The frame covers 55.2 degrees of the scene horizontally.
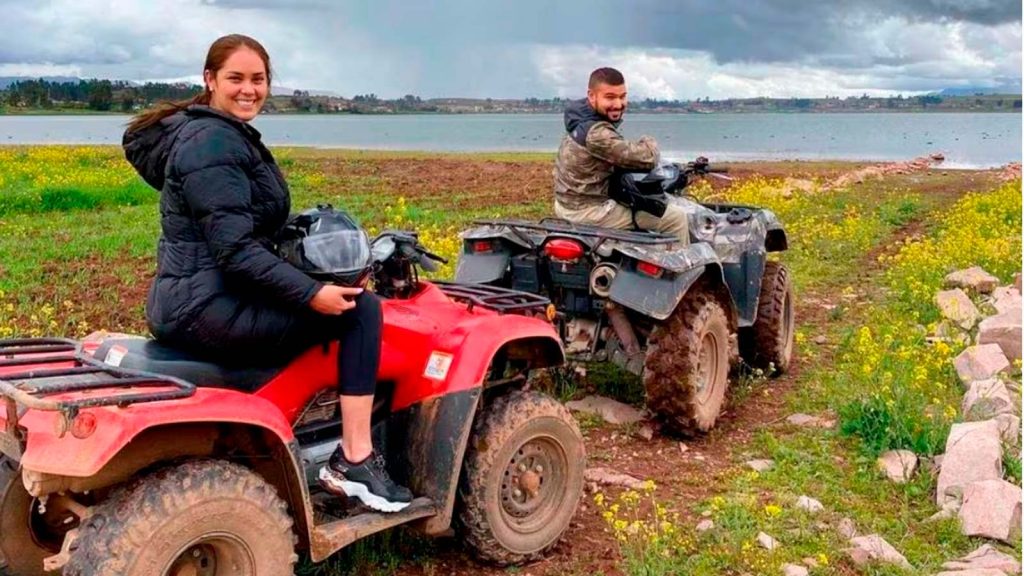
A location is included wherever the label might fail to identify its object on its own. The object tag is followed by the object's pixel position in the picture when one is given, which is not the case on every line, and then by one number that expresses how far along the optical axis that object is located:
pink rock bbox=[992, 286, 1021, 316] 8.67
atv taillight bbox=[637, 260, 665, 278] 5.83
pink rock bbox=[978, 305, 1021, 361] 7.30
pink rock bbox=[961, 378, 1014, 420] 5.98
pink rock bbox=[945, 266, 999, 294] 10.08
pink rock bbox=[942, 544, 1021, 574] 4.15
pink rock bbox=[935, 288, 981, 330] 8.47
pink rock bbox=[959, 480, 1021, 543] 4.58
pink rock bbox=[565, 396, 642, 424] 6.64
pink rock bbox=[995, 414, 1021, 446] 5.52
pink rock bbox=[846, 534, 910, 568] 4.36
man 6.12
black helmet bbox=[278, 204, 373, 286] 3.49
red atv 3.03
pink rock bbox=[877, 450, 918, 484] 5.36
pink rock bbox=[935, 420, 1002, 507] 4.98
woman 3.25
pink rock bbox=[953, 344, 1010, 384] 6.79
